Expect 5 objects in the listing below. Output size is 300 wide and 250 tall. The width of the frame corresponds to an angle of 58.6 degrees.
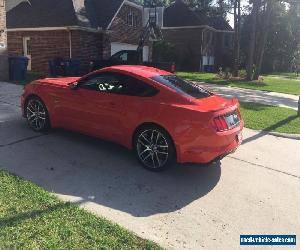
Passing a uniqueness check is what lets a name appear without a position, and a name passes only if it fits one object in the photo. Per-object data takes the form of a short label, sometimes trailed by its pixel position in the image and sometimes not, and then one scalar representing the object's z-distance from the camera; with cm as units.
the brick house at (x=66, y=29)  1459
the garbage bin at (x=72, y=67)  1276
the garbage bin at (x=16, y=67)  1126
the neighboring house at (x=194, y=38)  2574
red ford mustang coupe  396
